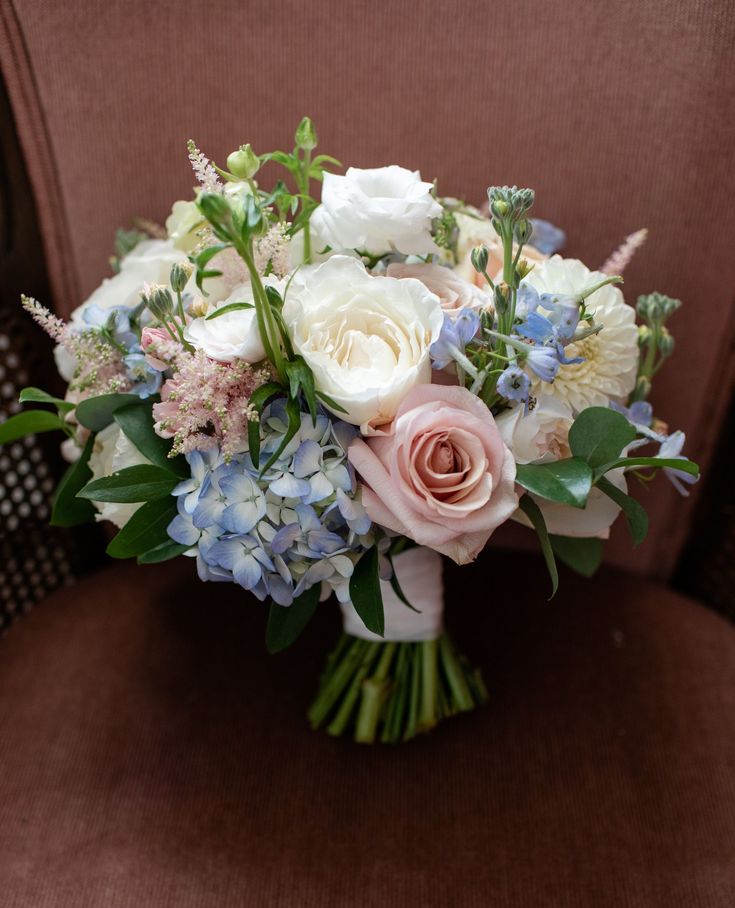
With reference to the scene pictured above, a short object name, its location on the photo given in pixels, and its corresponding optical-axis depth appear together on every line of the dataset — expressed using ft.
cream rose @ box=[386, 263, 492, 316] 1.82
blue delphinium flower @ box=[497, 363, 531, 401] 1.59
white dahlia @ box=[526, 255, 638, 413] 1.90
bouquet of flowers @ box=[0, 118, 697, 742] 1.62
